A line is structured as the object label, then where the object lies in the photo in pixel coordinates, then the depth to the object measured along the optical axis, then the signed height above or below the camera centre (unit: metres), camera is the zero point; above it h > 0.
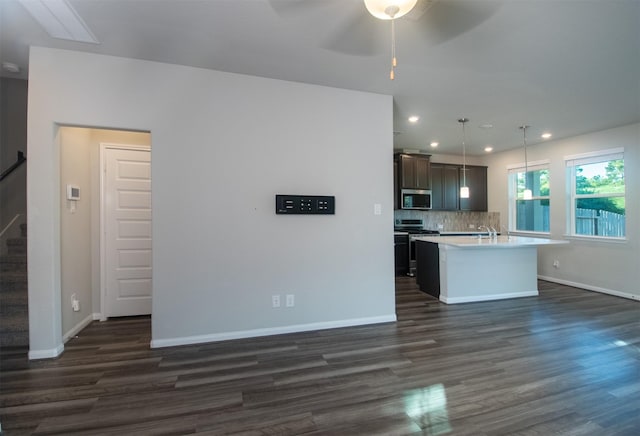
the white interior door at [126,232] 3.59 -0.12
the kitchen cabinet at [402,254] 6.09 -0.75
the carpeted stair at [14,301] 2.78 -0.75
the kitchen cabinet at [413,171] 6.23 +1.02
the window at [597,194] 4.70 +0.37
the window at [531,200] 5.82 +0.38
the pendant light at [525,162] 4.84 +1.13
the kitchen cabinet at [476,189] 6.90 +0.68
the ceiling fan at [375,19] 1.93 +1.44
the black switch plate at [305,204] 3.08 +0.17
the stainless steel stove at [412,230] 6.13 -0.27
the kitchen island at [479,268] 4.27 -0.78
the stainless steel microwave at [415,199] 6.26 +0.42
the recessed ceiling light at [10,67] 2.70 +1.48
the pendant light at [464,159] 4.43 +1.40
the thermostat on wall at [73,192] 2.98 +0.32
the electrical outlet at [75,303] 3.10 -0.87
